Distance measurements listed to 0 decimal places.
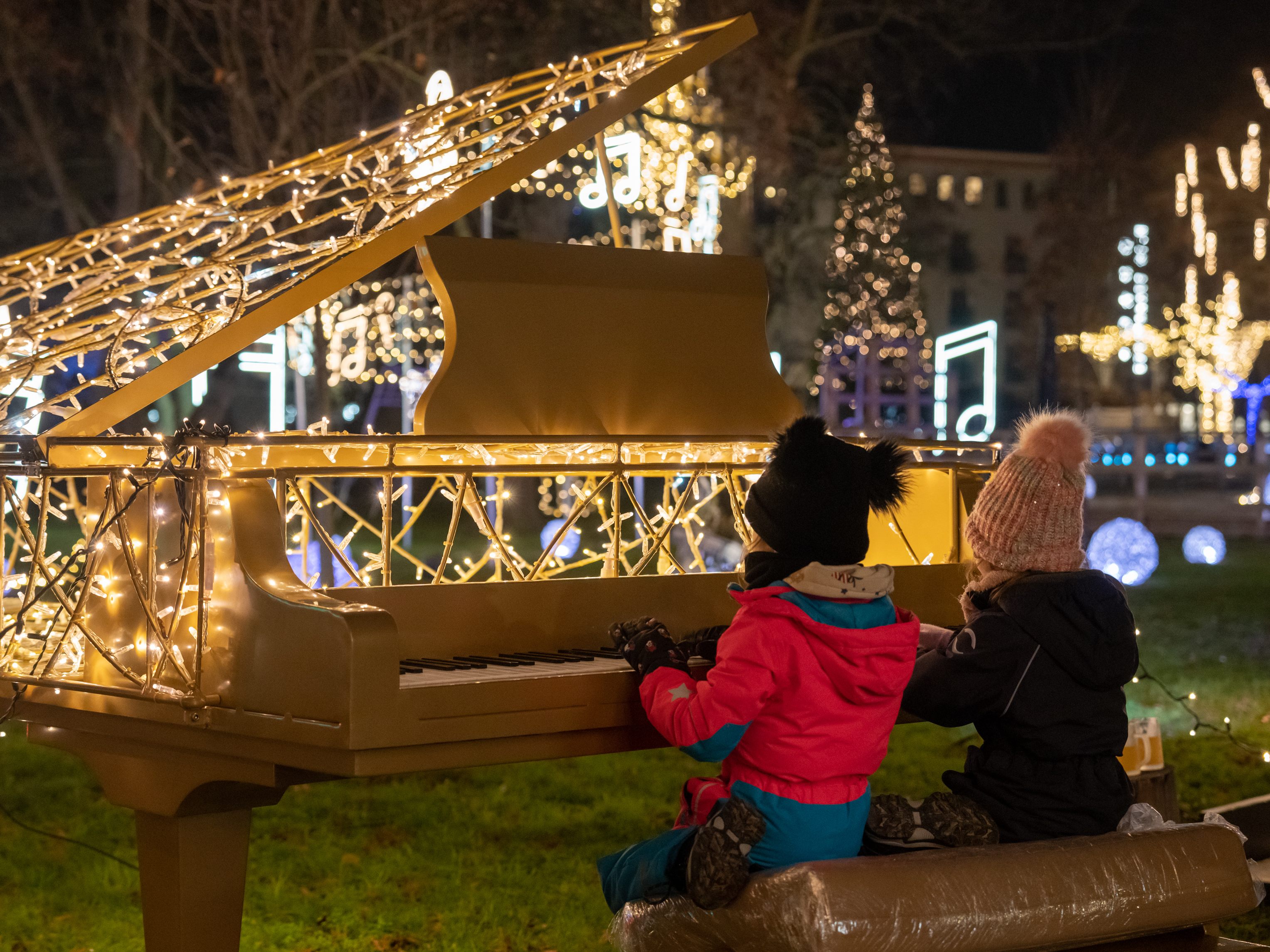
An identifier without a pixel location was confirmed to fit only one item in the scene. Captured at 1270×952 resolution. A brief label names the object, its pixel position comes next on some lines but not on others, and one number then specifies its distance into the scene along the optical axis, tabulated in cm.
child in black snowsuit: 357
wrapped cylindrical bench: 308
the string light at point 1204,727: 752
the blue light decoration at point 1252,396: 3117
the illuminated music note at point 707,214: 1498
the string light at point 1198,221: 3288
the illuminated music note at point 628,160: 1082
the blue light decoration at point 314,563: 530
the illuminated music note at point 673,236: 1427
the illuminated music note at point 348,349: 980
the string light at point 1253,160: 2684
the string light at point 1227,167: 2769
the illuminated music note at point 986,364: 1575
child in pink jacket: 319
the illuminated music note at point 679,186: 1457
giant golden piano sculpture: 314
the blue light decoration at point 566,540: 1042
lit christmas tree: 2455
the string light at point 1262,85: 2433
